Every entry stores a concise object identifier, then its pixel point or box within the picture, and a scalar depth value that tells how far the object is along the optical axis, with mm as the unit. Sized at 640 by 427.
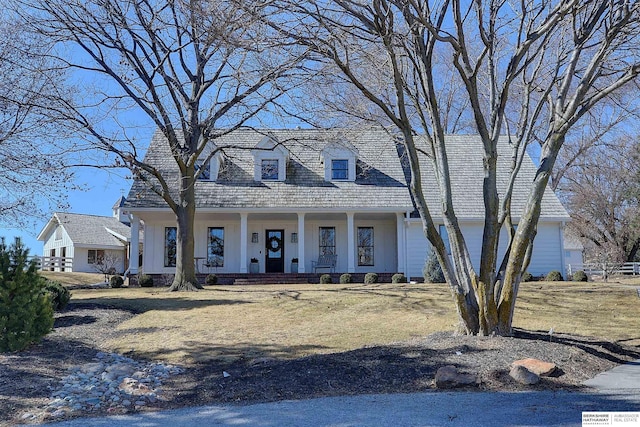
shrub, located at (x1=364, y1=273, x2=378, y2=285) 18484
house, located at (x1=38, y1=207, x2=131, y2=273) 35906
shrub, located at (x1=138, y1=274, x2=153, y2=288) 18609
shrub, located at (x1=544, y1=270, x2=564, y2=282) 19141
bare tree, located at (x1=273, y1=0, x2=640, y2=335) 7730
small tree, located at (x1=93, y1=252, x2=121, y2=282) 25228
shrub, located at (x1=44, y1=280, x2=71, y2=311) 11891
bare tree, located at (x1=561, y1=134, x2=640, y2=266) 30484
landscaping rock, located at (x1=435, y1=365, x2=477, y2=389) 6004
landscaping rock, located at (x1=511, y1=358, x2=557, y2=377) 6293
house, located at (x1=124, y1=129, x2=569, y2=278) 20344
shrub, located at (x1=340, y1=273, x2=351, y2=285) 18625
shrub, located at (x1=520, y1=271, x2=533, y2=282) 19062
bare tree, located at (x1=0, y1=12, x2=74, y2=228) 14207
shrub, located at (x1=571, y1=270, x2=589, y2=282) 19109
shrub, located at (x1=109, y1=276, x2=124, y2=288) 18906
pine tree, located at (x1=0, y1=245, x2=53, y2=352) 7965
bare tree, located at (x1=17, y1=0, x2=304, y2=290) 13914
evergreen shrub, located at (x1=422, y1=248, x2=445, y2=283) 17734
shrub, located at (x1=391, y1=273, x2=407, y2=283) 18516
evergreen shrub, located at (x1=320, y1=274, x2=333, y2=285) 18653
